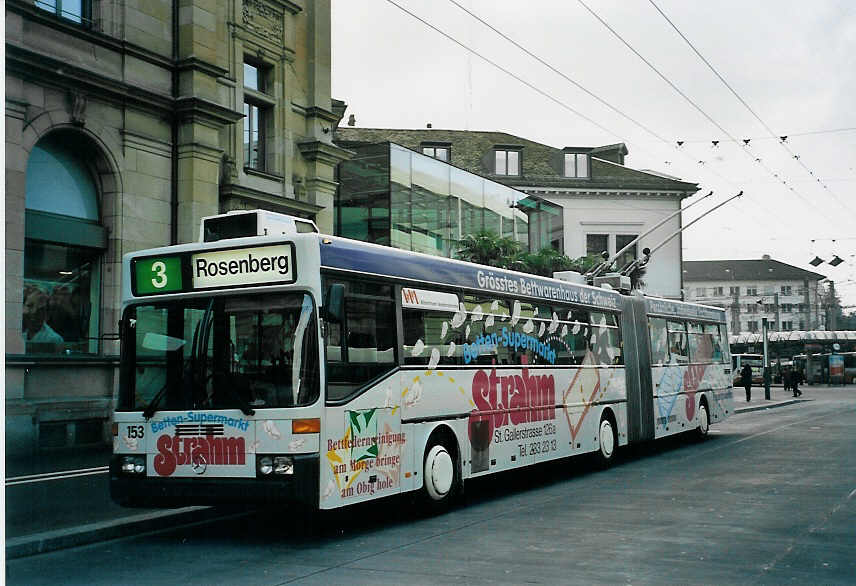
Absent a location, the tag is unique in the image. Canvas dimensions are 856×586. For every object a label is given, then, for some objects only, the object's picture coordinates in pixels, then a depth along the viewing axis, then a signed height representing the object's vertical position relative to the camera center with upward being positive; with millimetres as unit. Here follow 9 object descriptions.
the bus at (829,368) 72938 -236
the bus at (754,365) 72625 +123
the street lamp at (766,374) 45497 -382
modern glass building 32031 +6041
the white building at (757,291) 134750 +10576
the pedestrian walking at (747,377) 42844 -471
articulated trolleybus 9094 +17
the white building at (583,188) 57306 +10840
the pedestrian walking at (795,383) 50328 -940
